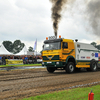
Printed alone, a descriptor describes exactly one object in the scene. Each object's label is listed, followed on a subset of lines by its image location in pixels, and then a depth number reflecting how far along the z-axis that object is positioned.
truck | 12.92
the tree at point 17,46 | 126.88
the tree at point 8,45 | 126.53
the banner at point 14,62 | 25.31
